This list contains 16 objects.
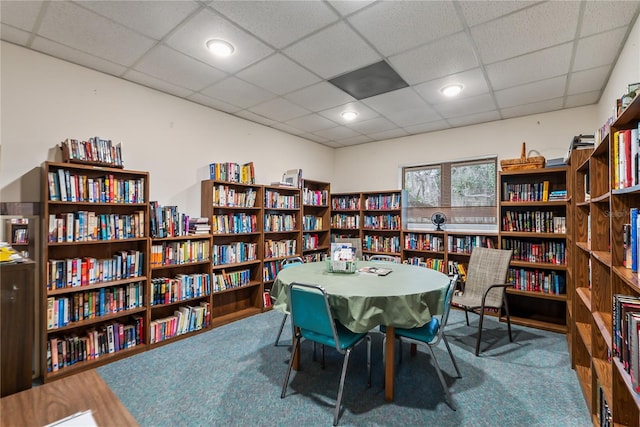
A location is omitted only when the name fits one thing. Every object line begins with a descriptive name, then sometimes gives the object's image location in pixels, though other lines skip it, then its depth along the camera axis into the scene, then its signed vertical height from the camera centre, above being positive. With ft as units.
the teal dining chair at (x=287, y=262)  10.06 -1.99
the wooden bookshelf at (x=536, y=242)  11.69 -1.10
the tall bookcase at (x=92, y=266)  8.20 -1.51
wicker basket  11.96 +2.18
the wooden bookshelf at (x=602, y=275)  4.56 -1.12
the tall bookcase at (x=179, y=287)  10.30 -2.62
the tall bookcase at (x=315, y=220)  16.53 -0.23
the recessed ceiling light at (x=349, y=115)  13.42 +4.66
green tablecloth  6.63 -1.90
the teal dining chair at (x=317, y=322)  6.52 -2.44
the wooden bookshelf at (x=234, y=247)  12.23 -1.34
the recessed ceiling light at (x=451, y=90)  10.72 +4.64
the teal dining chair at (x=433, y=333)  7.11 -2.93
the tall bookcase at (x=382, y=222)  16.28 -0.36
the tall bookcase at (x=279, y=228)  14.24 -0.59
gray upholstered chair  10.26 -2.38
